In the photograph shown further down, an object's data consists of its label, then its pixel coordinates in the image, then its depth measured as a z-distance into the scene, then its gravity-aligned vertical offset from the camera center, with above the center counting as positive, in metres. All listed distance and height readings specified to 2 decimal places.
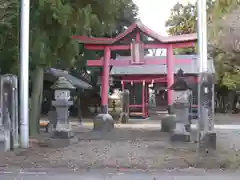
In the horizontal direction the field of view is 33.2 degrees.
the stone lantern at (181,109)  14.56 -0.44
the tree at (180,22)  38.91 +7.67
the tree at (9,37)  13.61 +2.30
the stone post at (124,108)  26.16 -0.69
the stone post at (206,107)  12.59 -0.32
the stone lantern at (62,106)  13.96 -0.27
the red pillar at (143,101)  30.39 -0.26
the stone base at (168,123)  18.55 -1.20
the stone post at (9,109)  12.34 -0.32
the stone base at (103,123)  18.90 -1.18
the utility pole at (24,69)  13.02 +0.97
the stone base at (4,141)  11.98 -1.25
